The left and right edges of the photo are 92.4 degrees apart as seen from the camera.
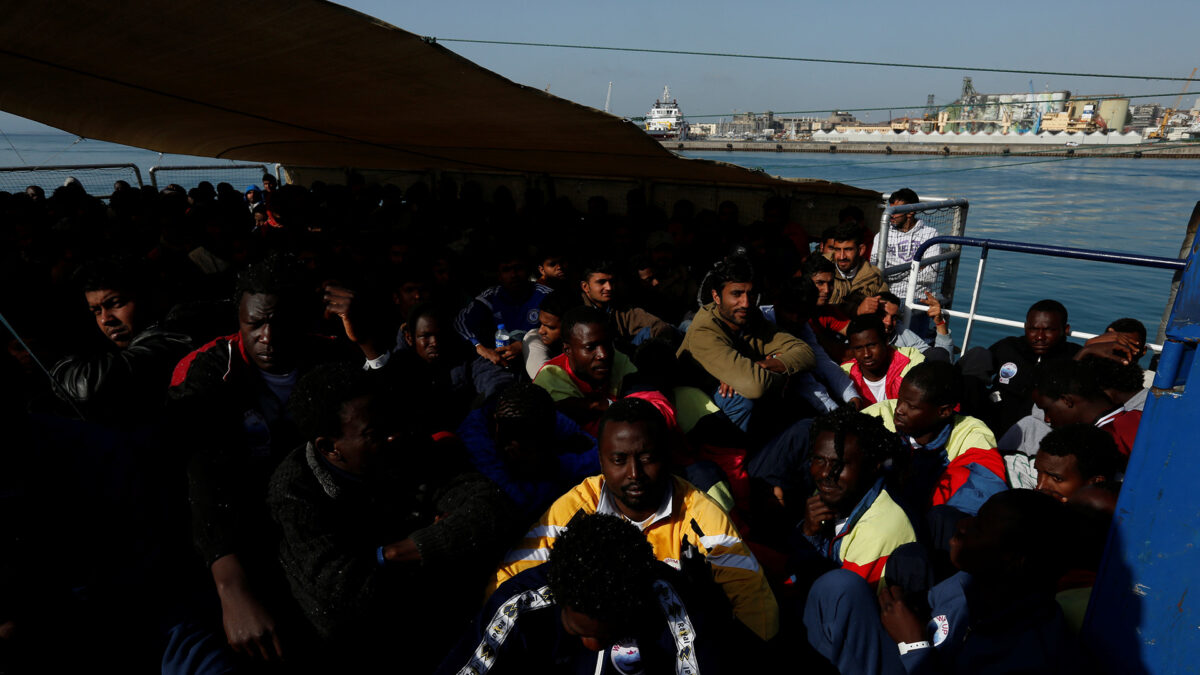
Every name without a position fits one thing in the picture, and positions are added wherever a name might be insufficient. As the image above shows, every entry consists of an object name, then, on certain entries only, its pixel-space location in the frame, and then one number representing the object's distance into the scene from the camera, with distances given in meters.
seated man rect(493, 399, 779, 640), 1.95
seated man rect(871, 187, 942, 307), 5.46
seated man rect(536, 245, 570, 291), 4.71
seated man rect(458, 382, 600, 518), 2.26
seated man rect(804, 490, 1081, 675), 1.71
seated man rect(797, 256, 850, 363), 4.51
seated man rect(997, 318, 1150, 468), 2.74
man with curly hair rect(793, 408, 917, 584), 2.20
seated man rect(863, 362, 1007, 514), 2.61
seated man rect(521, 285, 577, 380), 3.40
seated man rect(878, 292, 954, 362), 4.17
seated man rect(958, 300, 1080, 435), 3.54
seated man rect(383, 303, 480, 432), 3.25
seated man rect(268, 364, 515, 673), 1.60
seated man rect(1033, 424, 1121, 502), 2.20
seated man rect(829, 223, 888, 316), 4.61
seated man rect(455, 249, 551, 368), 4.06
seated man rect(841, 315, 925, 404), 3.44
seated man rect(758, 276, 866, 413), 3.53
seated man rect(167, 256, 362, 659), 1.60
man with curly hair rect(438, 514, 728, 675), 1.54
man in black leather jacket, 1.56
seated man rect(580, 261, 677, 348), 3.90
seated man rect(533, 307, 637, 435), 2.88
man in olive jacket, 3.02
